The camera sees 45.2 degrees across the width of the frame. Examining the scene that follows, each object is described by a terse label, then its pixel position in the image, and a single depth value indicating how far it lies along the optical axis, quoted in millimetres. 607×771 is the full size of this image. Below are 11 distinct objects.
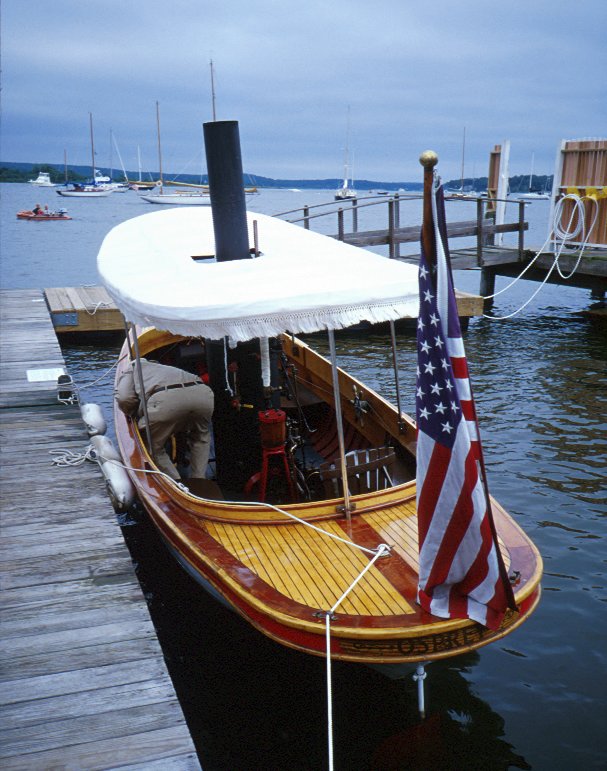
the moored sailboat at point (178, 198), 62219
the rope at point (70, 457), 7199
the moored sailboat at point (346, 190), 74188
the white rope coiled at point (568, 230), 15977
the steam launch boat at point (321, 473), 4031
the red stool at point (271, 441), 6285
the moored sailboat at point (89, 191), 110644
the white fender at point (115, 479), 6773
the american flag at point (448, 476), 3887
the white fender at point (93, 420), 8141
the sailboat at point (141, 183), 92700
